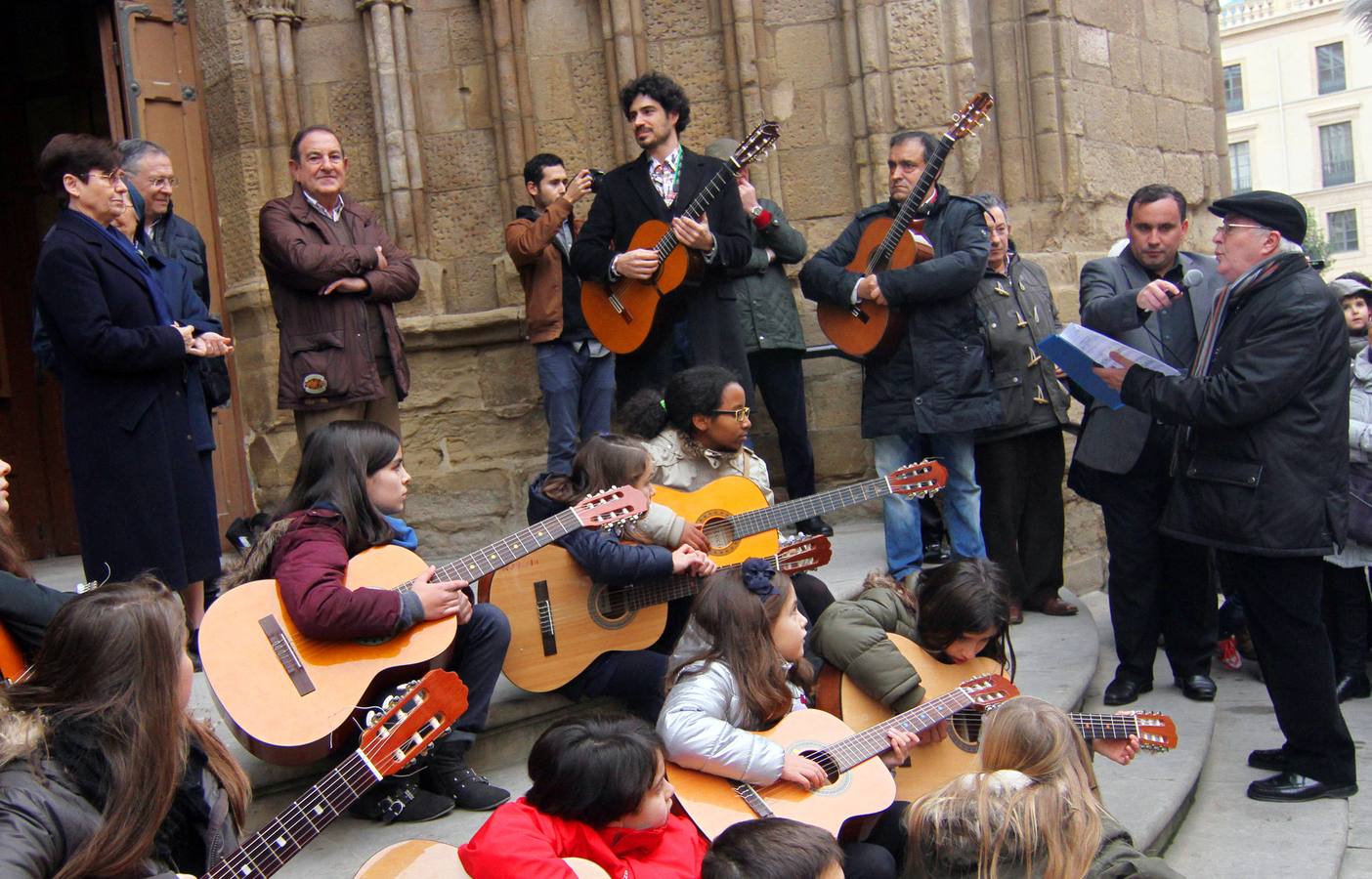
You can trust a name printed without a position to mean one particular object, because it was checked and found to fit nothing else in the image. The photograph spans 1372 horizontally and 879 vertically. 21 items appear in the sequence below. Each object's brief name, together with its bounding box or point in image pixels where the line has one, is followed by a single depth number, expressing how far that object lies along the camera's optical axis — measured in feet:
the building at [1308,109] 140.36
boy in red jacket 8.75
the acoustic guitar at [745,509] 14.43
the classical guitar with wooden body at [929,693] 11.92
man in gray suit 16.05
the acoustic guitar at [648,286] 18.01
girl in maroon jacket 10.84
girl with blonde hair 8.33
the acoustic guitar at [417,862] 8.82
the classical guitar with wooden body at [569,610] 13.20
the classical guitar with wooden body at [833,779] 10.43
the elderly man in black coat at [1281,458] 13.24
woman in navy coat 13.35
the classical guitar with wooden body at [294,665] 10.50
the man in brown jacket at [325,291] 16.63
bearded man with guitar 18.38
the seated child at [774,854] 7.54
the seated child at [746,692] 10.50
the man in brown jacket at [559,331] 19.99
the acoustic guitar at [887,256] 18.17
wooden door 21.72
